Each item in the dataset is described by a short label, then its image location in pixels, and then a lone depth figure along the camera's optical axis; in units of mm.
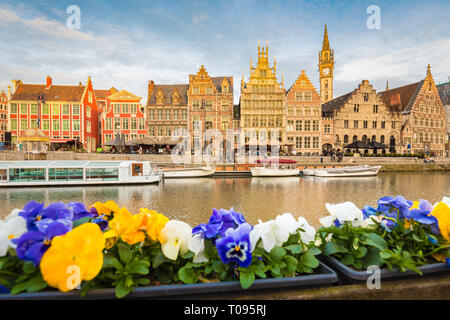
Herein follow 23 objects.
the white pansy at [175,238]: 1561
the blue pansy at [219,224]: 1636
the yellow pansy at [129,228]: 1579
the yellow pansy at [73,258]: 1248
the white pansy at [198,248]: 1571
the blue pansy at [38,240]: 1297
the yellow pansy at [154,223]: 1646
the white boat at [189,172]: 23828
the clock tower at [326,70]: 64062
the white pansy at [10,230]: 1349
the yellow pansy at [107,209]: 2041
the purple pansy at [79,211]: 1834
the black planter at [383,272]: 1509
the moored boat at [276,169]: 25516
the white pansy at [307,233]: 1851
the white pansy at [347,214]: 1927
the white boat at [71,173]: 18703
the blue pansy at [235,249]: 1493
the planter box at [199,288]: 1247
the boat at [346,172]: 25562
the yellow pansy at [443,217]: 1691
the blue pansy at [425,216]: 1720
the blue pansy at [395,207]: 1916
